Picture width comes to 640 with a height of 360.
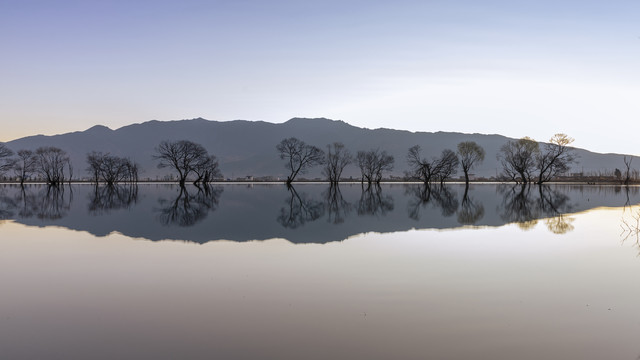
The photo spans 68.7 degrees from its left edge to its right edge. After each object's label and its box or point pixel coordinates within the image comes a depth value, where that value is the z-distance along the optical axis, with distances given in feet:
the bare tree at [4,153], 338.75
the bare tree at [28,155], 356.65
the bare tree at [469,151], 292.20
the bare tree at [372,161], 322.75
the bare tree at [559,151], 284.82
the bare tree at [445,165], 293.23
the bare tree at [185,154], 294.80
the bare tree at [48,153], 315.23
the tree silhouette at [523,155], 286.87
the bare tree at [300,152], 309.01
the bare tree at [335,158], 309.01
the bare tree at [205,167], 306.27
